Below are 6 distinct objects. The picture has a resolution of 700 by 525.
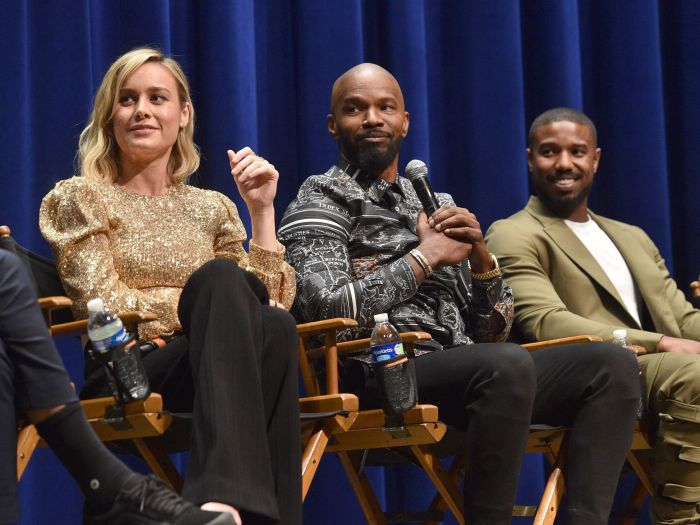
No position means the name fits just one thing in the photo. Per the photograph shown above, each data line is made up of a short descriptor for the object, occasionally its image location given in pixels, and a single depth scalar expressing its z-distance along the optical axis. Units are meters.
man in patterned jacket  4.82
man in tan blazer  5.72
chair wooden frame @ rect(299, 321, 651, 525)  4.96
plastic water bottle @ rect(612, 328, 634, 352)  5.94
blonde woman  3.99
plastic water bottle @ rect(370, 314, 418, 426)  4.88
